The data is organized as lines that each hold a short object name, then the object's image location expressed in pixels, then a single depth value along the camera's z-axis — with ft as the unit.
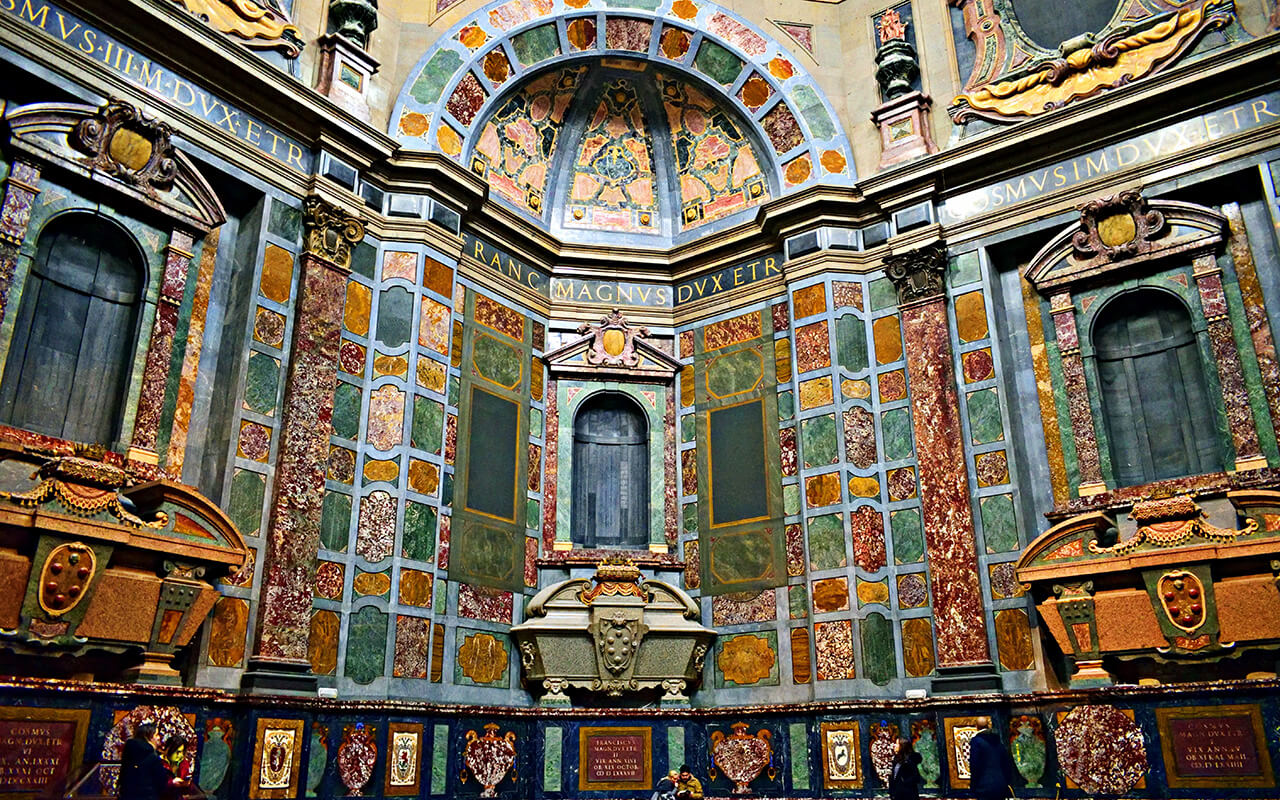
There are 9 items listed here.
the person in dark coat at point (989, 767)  29.53
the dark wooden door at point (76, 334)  36.24
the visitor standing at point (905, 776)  32.76
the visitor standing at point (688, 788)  36.98
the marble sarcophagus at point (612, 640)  47.32
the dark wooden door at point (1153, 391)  43.14
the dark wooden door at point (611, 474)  53.47
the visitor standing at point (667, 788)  36.47
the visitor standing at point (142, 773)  26.35
